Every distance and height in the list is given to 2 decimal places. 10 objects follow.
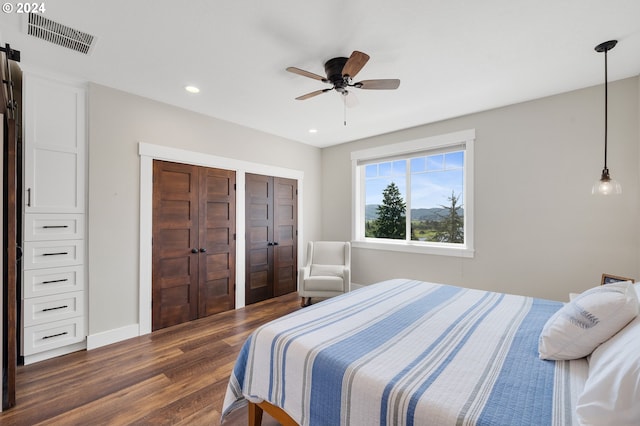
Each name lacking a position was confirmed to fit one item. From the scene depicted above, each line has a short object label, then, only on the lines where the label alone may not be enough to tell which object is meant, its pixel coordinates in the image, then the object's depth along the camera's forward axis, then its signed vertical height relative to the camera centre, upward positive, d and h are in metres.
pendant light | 2.03 +0.25
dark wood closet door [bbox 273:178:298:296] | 4.43 -0.39
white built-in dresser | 2.38 -0.05
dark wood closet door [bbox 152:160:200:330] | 3.11 -0.37
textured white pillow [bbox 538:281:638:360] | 1.16 -0.50
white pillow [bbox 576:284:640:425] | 0.78 -0.56
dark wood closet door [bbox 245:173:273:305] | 4.03 -0.37
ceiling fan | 2.03 +1.11
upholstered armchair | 3.76 -0.86
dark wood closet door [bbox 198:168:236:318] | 3.50 -0.38
